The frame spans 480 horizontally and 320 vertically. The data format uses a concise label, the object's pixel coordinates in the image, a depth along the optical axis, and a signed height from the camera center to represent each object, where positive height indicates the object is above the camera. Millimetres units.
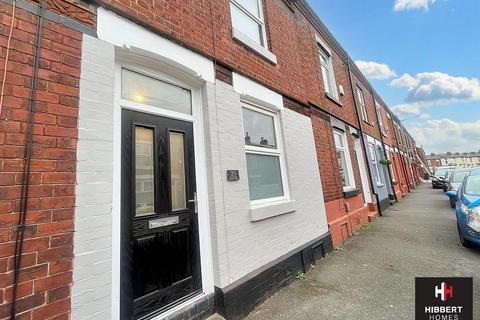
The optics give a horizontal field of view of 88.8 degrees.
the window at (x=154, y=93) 2664 +1280
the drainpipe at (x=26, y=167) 1596 +332
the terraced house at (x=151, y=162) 1776 +419
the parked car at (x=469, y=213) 4355 -706
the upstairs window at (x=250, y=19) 4430 +3318
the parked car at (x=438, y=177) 18453 -27
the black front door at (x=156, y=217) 2361 -157
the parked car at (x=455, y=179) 9141 -159
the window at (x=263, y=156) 3945 +632
